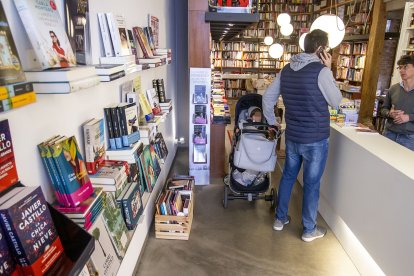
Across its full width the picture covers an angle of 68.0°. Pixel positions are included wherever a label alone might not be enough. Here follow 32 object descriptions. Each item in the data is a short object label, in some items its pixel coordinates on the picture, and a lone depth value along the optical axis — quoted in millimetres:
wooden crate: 2711
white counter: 1823
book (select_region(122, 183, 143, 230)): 1742
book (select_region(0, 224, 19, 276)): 780
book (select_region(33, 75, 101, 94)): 951
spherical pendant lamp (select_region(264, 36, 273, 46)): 7182
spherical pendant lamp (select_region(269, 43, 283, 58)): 5598
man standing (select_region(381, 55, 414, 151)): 2707
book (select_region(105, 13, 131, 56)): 1646
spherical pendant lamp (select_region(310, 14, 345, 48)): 3020
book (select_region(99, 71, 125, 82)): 1336
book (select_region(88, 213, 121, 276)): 1331
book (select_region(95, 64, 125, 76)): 1330
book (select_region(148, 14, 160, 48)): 2747
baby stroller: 2932
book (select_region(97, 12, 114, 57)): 1615
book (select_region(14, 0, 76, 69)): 954
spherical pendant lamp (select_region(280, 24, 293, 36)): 5430
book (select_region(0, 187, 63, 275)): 788
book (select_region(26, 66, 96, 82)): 943
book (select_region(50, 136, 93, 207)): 1155
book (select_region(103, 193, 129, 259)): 1510
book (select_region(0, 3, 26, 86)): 759
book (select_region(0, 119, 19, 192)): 877
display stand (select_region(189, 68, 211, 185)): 3615
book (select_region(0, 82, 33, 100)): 714
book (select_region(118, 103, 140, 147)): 1754
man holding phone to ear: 2410
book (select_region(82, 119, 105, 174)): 1472
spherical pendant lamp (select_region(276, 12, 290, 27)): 5320
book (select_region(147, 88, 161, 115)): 2615
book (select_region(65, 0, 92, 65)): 1284
